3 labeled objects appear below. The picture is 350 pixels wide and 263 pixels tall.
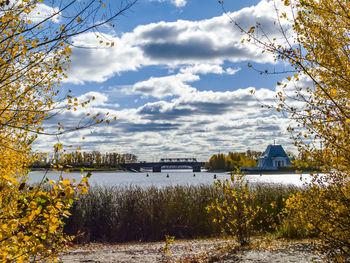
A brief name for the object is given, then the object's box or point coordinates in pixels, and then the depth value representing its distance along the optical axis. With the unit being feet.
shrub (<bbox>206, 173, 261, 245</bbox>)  32.90
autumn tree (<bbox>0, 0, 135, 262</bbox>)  11.93
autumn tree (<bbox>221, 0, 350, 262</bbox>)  17.84
